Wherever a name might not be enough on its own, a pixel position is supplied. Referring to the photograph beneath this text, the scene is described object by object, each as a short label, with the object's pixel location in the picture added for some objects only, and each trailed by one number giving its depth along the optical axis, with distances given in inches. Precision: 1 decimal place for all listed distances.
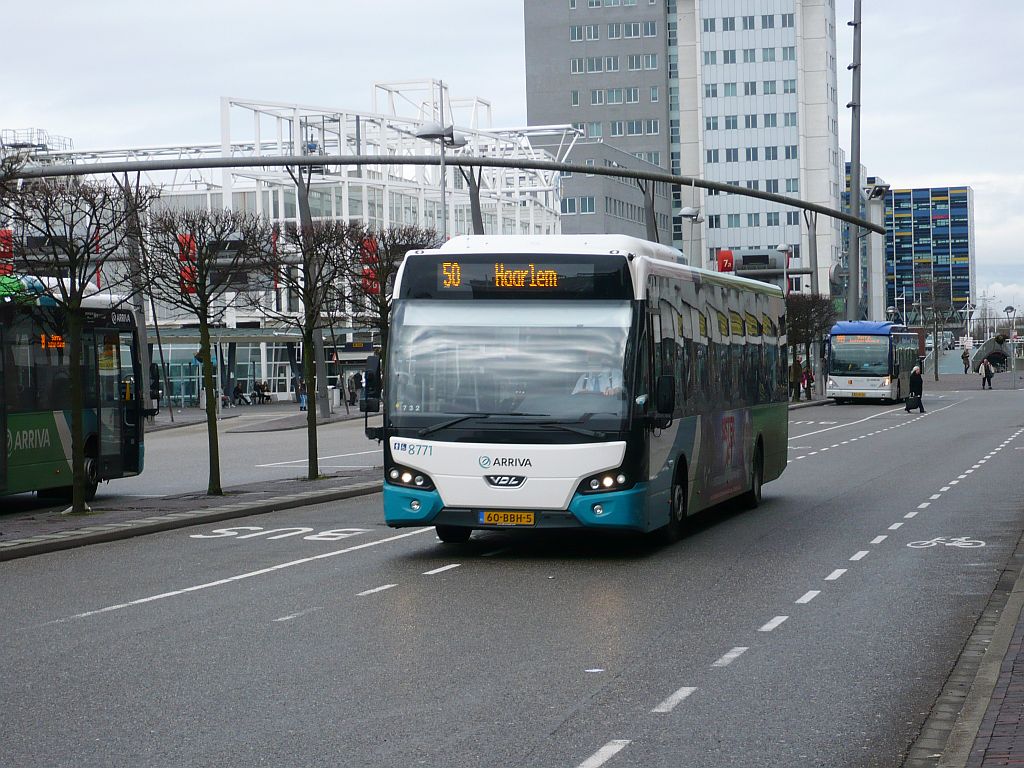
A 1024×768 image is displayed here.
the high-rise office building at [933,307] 5391.7
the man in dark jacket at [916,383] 2245.3
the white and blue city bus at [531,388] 555.5
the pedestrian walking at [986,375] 3275.1
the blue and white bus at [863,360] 2554.1
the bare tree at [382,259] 1841.8
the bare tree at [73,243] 779.4
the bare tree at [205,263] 934.4
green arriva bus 836.6
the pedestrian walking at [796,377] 2647.6
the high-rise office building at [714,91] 5757.9
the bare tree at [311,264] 1069.7
